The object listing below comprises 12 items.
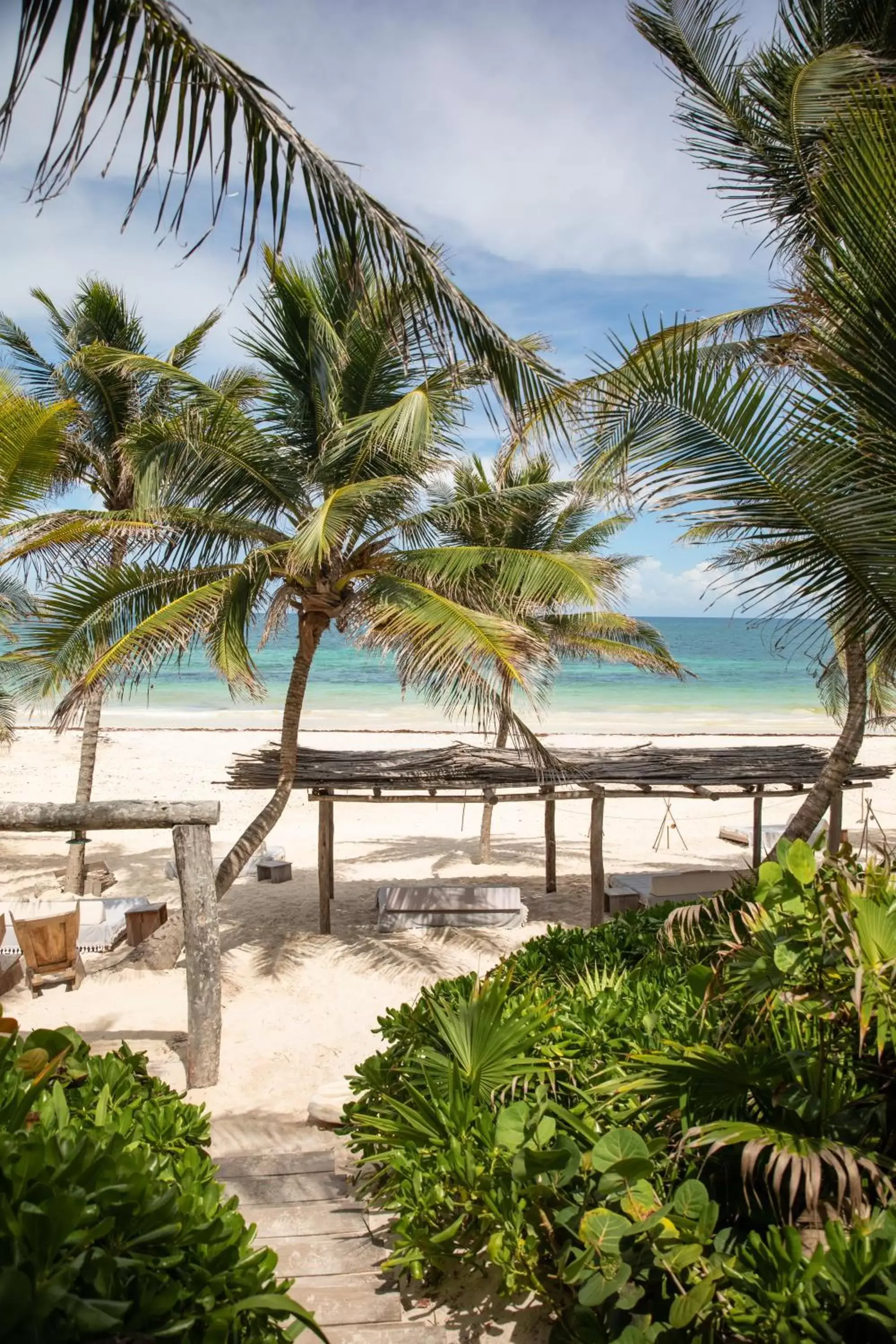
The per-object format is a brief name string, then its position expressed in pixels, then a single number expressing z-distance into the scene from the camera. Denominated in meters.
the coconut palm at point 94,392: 11.64
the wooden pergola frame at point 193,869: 6.50
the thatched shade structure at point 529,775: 10.15
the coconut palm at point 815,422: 3.19
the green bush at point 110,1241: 1.63
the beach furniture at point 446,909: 10.68
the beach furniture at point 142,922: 10.25
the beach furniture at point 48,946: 8.32
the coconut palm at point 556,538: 11.76
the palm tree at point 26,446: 6.61
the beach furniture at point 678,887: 10.51
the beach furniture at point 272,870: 13.10
